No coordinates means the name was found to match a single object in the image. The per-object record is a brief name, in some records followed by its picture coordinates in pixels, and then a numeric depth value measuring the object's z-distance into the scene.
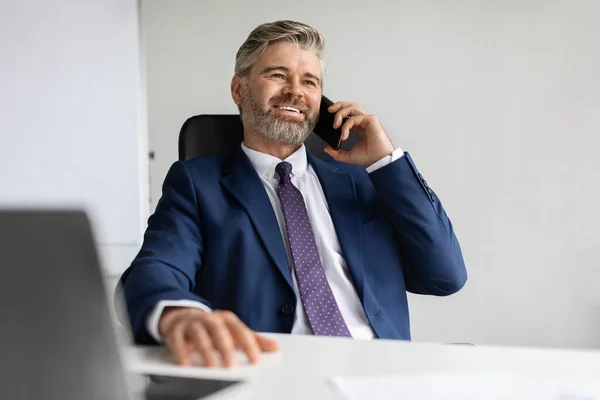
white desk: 0.55
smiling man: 1.31
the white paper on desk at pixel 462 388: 0.54
